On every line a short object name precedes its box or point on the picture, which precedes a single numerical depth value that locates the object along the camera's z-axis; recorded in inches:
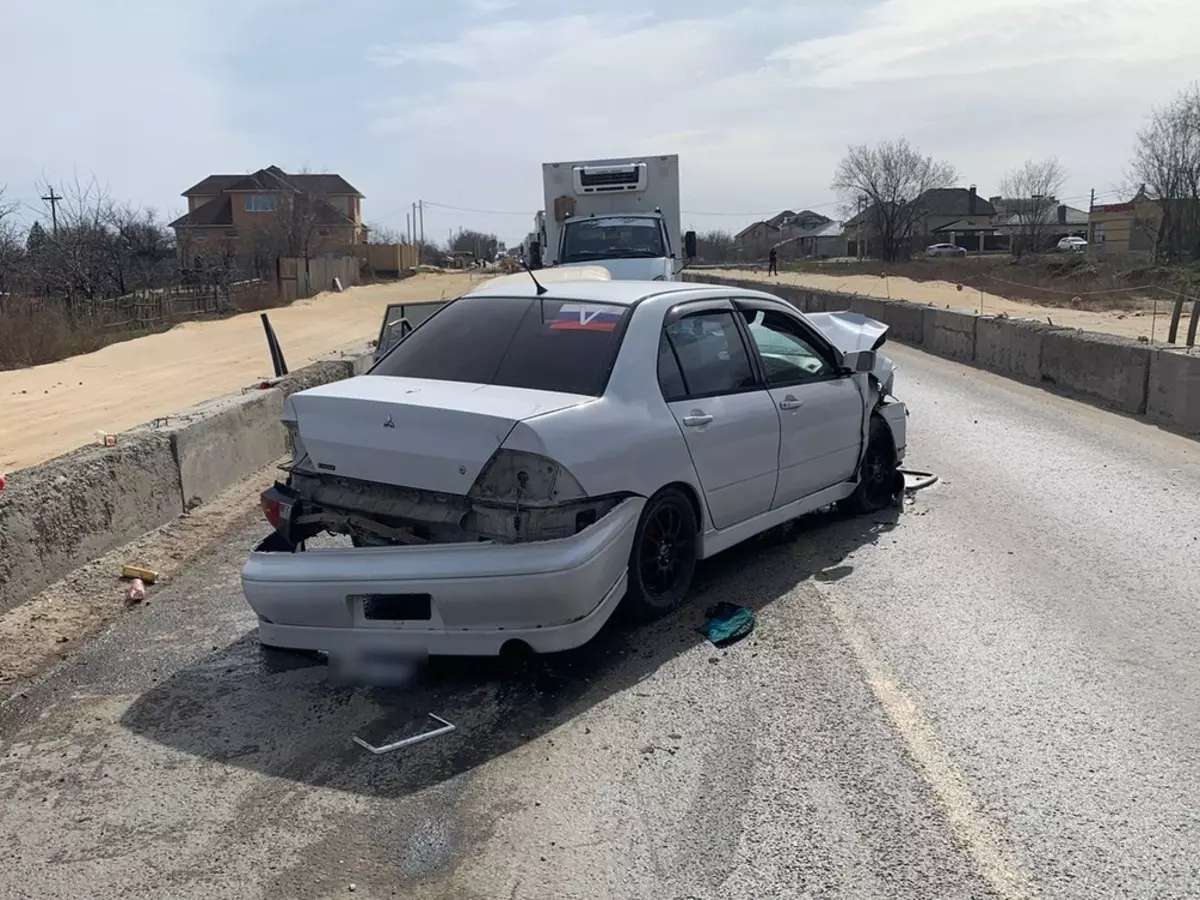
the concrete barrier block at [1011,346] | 609.3
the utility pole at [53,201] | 1342.4
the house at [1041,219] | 3703.2
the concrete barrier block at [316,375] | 408.2
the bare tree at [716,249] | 4431.6
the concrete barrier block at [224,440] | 308.0
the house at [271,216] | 2367.1
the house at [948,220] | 3690.9
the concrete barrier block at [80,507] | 223.8
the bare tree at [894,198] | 3415.4
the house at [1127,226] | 2539.4
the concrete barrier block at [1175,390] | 432.5
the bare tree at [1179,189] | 2269.9
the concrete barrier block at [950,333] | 732.0
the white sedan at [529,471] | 180.4
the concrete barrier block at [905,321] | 855.7
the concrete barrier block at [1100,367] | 480.4
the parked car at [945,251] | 3509.6
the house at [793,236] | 4936.0
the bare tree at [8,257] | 980.9
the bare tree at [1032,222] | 3511.3
